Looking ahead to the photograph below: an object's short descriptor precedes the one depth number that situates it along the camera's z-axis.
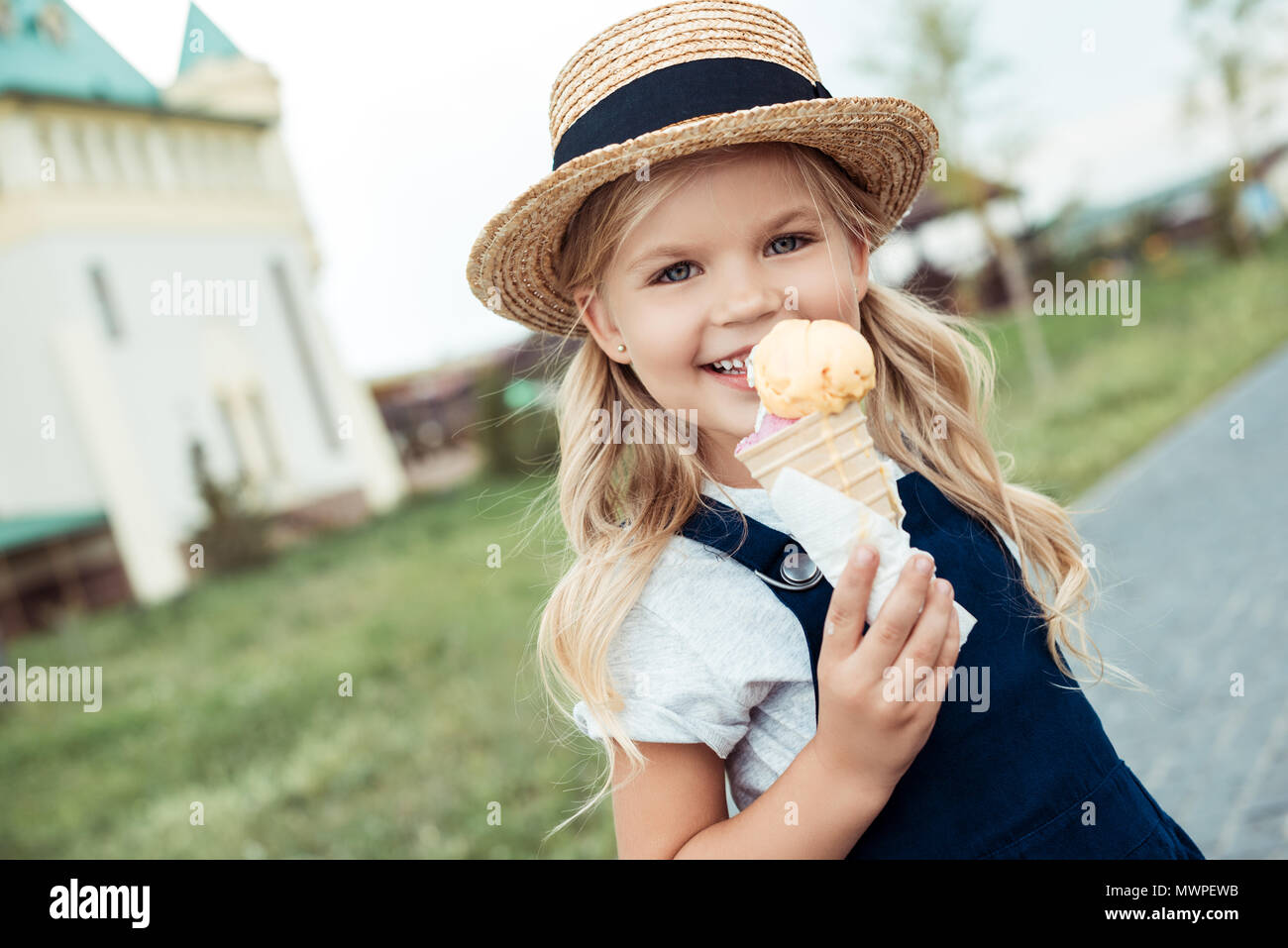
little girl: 1.56
